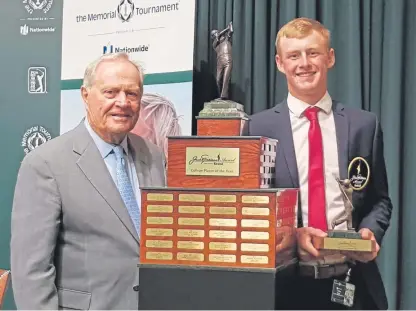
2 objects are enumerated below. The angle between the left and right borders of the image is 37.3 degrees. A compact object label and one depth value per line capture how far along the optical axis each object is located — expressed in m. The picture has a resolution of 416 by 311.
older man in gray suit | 2.05
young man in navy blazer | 2.23
